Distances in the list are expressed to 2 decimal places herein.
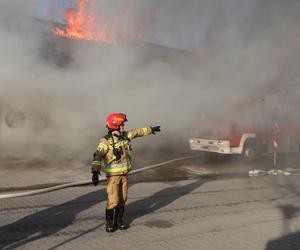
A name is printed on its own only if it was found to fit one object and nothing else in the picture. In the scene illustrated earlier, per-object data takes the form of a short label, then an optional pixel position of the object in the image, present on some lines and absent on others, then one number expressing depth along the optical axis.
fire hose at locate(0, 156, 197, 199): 5.76
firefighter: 4.73
